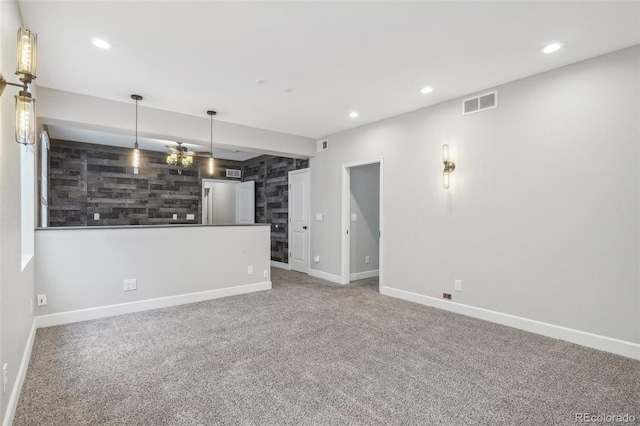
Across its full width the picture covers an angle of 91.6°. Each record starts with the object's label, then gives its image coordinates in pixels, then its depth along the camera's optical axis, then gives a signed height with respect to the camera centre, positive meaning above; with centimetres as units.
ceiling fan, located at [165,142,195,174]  529 +101
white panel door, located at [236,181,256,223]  809 +29
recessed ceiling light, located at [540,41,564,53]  273 +146
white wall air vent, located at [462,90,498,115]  366 +132
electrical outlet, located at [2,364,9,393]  173 -94
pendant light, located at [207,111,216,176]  428 +79
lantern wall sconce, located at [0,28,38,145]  154 +70
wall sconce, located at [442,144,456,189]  404 +60
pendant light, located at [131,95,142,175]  384 +76
